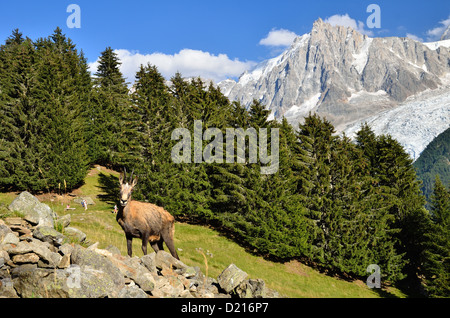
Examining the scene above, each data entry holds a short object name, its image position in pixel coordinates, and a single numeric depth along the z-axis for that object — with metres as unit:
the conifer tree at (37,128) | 33.34
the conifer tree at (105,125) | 48.06
